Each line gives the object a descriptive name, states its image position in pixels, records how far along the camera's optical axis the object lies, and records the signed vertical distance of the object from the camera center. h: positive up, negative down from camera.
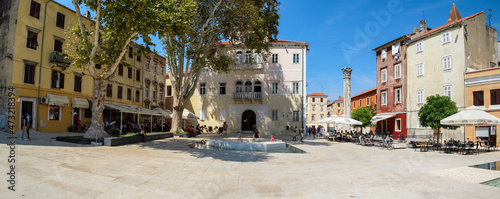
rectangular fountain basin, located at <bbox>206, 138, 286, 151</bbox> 14.40 -1.61
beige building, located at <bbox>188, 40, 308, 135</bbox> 33.78 +2.87
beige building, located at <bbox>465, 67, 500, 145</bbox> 21.34 +2.04
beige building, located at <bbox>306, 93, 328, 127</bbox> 78.31 +2.78
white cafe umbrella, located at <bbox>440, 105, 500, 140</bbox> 14.45 +0.06
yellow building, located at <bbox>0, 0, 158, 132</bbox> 18.31 +3.05
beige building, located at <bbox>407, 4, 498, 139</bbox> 24.12 +5.70
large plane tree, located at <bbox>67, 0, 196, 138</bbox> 12.67 +4.12
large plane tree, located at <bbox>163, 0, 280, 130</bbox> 22.31 +6.94
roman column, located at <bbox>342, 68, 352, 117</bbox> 31.30 +3.59
